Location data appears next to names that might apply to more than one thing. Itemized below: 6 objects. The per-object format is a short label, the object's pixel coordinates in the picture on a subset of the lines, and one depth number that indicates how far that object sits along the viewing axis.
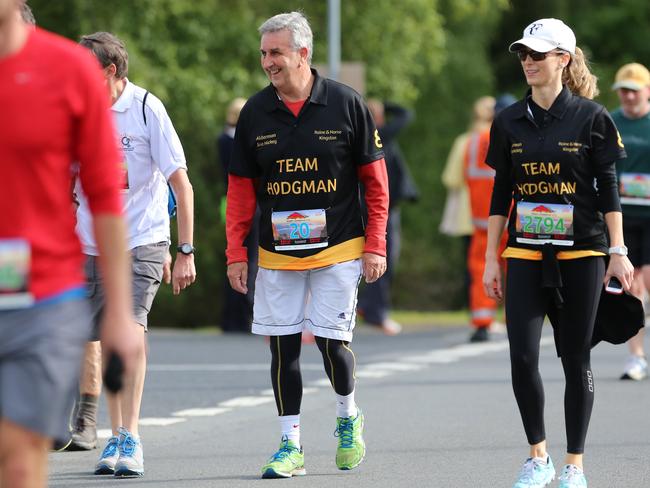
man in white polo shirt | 15.63
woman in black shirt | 14.02
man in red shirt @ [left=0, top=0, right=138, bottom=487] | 8.41
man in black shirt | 15.28
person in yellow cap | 22.44
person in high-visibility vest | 31.06
